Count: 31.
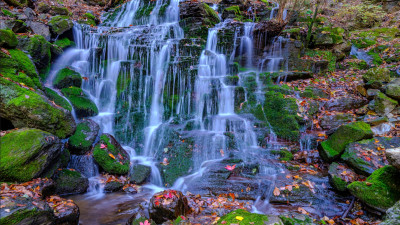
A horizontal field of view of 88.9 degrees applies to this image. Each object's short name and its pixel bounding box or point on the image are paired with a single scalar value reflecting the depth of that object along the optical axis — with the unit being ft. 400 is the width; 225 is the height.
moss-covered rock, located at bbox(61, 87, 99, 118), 26.50
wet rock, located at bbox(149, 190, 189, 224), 12.42
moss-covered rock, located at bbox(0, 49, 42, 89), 19.65
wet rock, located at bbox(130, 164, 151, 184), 19.31
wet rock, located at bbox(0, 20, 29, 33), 28.45
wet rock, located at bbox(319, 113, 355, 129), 24.40
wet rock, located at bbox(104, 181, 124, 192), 17.98
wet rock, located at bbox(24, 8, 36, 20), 35.93
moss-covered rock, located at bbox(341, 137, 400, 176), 16.14
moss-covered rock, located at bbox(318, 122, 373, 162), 18.78
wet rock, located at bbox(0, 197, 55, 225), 9.41
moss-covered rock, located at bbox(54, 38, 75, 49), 35.65
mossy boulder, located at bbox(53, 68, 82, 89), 28.12
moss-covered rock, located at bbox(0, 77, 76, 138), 16.08
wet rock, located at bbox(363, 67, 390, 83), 27.37
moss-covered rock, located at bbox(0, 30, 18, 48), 21.41
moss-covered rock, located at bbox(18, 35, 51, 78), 26.22
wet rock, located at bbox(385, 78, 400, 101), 23.08
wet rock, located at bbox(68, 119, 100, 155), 20.25
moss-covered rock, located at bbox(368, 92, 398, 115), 22.85
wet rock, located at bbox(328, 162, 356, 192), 15.28
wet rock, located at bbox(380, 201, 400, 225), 8.50
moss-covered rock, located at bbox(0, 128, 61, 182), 13.11
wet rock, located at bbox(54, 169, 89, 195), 16.22
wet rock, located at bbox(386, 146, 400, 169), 10.98
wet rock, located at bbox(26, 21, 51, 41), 33.26
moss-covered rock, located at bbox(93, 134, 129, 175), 19.79
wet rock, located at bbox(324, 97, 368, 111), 26.78
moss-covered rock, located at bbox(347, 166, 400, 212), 12.17
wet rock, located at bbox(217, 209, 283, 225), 9.54
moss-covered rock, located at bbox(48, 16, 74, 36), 36.27
